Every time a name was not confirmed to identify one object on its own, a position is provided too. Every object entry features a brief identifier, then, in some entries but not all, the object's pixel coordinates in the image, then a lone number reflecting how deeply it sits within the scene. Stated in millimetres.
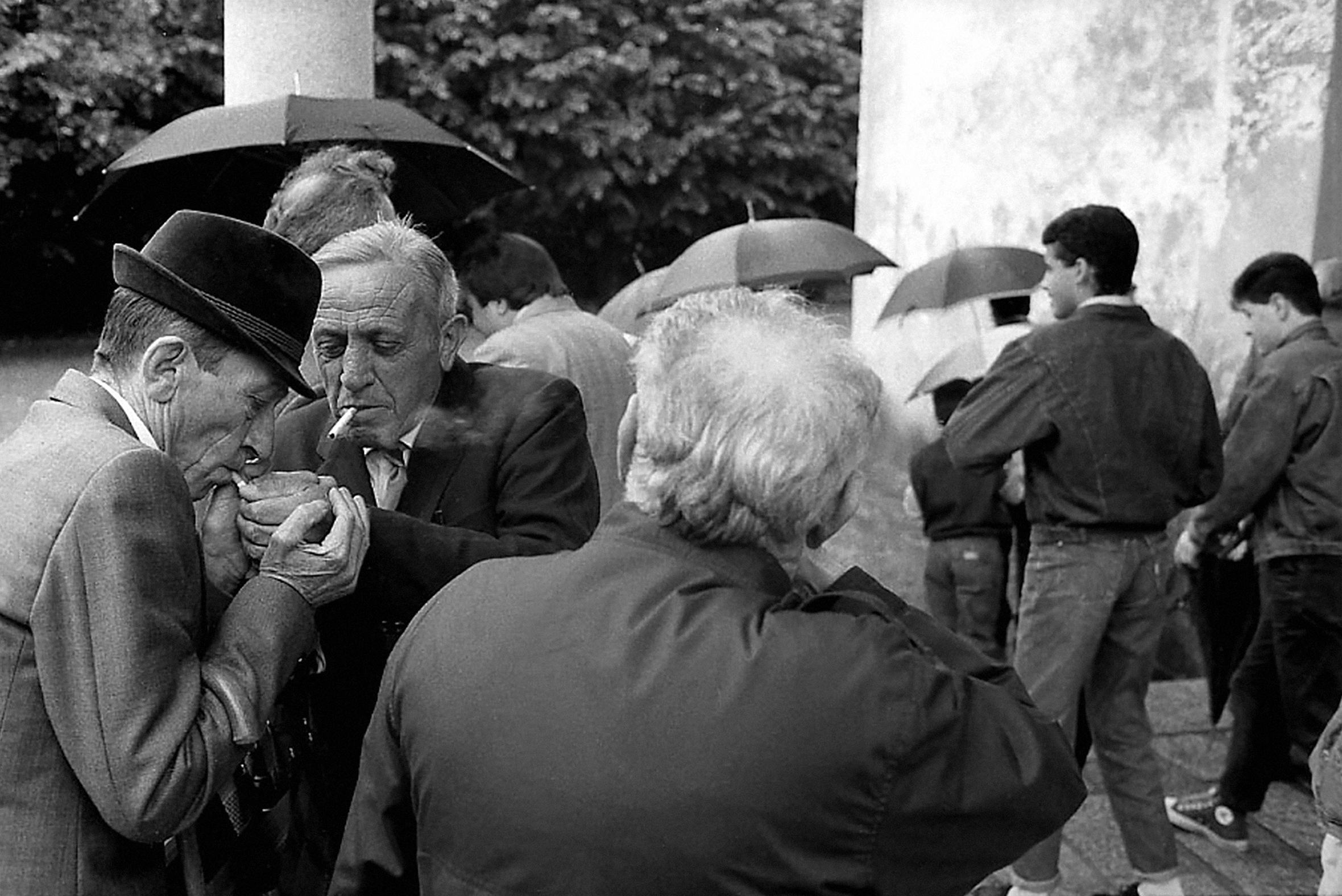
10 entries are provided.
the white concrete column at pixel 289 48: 4027
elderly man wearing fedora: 1633
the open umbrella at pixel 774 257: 5023
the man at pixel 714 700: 1470
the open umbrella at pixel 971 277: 5746
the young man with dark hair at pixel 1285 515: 4273
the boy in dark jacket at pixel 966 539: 5137
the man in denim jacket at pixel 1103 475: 3871
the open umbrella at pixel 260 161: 3377
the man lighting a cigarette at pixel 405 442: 2340
